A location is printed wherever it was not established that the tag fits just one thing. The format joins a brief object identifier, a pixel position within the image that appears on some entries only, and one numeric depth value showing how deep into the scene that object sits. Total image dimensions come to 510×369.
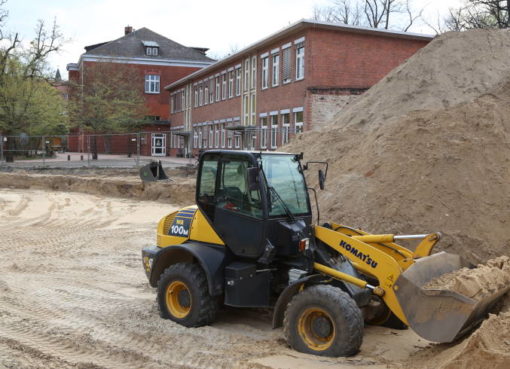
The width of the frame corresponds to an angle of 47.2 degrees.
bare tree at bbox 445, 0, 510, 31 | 36.03
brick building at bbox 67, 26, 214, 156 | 56.69
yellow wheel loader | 5.86
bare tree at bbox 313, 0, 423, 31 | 53.53
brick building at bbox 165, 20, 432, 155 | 27.58
